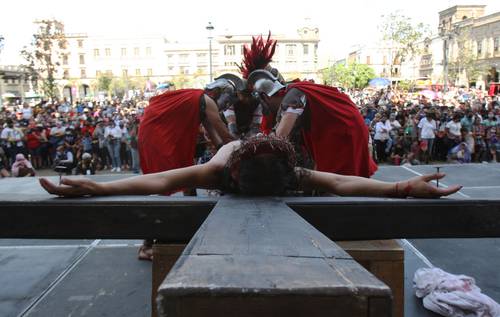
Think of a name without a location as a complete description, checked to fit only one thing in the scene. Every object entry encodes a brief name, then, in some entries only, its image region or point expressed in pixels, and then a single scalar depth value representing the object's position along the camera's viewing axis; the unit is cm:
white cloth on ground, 311
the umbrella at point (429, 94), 2808
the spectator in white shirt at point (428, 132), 1188
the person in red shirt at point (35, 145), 1191
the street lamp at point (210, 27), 1626
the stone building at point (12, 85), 3772
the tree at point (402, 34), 3369
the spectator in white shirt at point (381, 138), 1212
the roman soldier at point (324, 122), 412
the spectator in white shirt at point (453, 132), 1195
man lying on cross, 194
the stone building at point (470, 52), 4364
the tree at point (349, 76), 5166
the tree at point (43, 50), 2712
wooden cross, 84
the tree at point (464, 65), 4222
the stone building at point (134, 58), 7938
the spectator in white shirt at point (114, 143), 1171
